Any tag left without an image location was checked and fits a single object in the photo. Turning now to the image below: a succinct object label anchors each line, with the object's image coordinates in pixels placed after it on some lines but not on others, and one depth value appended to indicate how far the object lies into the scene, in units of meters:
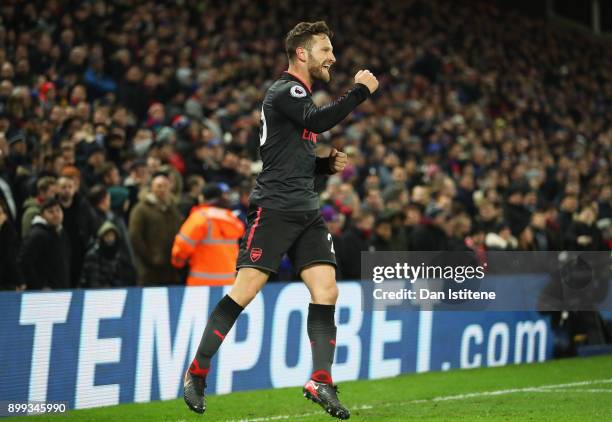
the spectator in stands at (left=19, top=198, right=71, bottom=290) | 17.77
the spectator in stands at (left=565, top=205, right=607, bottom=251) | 27.76
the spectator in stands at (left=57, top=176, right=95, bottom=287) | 19.28
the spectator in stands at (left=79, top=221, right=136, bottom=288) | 18.92
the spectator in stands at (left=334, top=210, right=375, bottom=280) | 23.27
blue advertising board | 15.55
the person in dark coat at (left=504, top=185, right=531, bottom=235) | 29.81
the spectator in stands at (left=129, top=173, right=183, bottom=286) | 20.16
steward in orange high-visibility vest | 19.36
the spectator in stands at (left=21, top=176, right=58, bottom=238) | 18.67
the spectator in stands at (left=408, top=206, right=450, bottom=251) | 24.66
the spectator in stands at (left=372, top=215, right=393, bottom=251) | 24.17
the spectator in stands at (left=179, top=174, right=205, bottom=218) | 21.66
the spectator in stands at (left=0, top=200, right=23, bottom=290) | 16.97
